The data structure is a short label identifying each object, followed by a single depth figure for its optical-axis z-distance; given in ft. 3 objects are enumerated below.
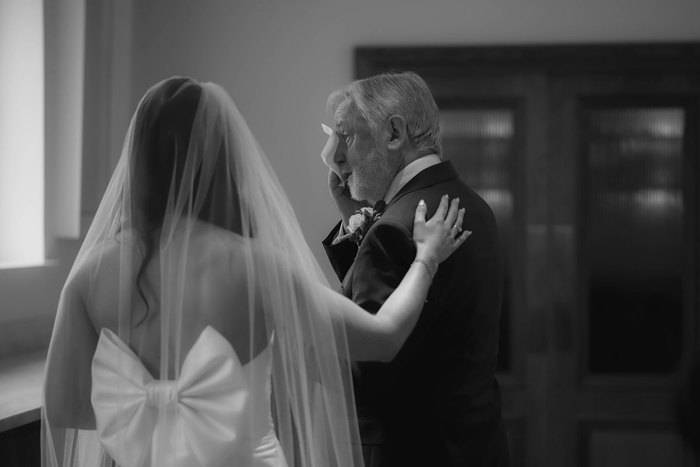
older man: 8.99
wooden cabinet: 14.31
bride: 8.16
